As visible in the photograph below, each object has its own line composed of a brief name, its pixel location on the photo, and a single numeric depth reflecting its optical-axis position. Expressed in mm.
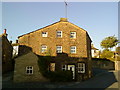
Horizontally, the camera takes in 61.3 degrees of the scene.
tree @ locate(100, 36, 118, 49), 40757
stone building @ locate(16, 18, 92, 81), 17169
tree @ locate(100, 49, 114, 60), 34776
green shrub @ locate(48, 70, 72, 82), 15148
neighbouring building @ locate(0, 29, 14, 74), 21565
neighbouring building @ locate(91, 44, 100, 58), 41753
